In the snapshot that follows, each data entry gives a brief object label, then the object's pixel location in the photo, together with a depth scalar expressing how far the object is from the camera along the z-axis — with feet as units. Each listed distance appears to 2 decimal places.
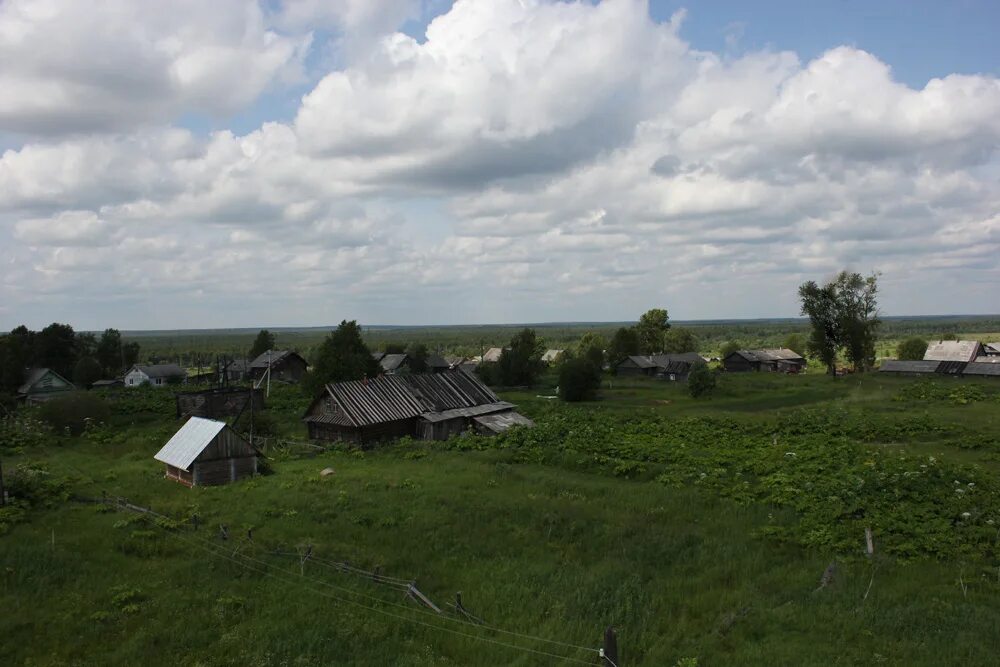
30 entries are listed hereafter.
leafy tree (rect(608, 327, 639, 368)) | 292.81
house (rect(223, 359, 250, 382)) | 285.02
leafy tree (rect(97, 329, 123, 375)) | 298.56
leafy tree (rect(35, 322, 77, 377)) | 250.37
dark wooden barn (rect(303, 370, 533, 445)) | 117.39
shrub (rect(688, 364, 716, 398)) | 188.24
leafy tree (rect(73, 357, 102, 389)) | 251.39
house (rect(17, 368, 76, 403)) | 208.33
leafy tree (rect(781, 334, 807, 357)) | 412.71
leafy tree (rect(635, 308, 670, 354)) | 327.67
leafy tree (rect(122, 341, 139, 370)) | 313.53
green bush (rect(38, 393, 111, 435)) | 134.41
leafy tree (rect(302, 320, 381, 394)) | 160.76
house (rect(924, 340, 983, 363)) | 241.55
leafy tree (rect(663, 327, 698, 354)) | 368.27
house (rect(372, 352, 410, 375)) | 292.81
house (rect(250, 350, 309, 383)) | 270.05
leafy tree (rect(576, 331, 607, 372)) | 277.85
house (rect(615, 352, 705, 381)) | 262.26
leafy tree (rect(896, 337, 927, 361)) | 292.40
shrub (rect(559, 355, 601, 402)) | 181.47
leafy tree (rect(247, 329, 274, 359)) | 319.47
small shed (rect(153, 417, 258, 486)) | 83.51
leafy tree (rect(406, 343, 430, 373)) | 283.79
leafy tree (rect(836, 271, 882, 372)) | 224.12
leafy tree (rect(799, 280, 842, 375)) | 226.38
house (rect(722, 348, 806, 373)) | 301.63
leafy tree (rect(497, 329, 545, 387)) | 227.61
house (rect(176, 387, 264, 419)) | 153.17
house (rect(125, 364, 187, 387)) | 273.95
